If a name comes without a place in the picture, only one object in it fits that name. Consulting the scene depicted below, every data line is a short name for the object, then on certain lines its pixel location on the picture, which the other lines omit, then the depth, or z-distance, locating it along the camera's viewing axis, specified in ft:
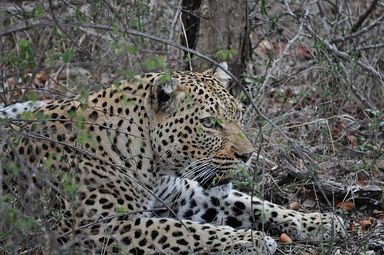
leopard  45.14
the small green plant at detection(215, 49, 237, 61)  40.93
